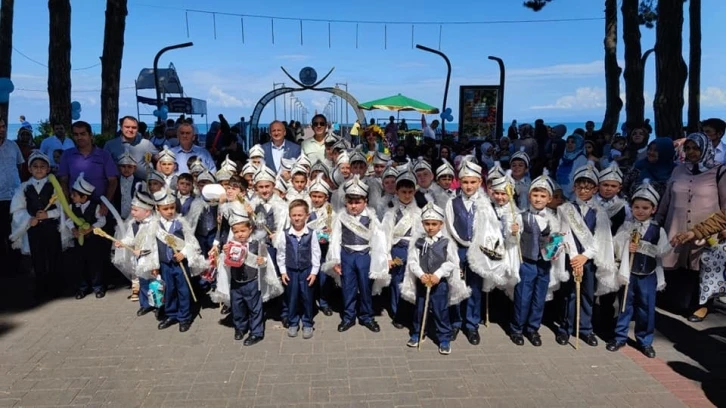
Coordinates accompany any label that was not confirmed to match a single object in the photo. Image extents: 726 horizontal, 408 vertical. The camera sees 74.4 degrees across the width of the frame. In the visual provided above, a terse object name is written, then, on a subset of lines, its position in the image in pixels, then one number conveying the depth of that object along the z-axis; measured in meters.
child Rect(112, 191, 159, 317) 5.59
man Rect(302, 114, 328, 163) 7.88
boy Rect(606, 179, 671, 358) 5.05
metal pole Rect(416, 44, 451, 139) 21.23
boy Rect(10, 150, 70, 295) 6.53
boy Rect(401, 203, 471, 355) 5.00
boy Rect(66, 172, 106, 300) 6.38
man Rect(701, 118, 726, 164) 6.50
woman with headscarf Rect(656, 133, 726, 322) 5.77
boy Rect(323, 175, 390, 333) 5.54
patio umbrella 21.23
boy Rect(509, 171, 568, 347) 5.20
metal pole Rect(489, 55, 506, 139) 14.21
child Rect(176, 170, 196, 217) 6.17
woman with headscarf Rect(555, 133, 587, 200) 8.41
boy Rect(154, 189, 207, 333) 5.55
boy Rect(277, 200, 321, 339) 5.39
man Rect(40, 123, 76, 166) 9.98
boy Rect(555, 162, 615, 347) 5.16
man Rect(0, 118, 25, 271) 7.07
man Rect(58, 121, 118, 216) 6.73
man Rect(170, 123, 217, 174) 7.29
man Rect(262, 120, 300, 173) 7.60
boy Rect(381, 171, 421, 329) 5.54
